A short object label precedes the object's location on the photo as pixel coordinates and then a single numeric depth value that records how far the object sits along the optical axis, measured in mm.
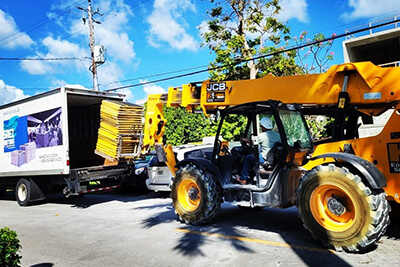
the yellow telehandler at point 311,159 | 4637
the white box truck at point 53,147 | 9977
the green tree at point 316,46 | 17703
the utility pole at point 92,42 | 23734
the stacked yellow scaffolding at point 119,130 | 10289
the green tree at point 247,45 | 18062
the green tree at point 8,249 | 3838
